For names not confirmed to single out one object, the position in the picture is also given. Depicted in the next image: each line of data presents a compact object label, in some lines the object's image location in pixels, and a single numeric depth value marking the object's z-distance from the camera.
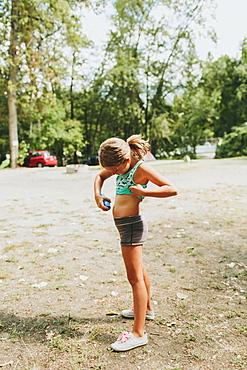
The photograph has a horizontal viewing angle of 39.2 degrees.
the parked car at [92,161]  31.89
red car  28.25
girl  2.29
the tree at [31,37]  20.48
